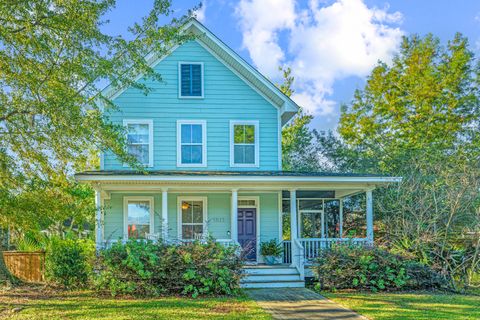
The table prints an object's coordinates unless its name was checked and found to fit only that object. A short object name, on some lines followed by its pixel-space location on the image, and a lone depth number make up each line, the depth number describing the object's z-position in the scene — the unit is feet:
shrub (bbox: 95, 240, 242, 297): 36.96
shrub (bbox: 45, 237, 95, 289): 42.19
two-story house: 51.31
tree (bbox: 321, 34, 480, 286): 75.36
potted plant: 49.01
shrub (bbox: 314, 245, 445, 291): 39.99
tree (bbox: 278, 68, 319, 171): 83.46
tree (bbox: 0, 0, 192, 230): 33.81
